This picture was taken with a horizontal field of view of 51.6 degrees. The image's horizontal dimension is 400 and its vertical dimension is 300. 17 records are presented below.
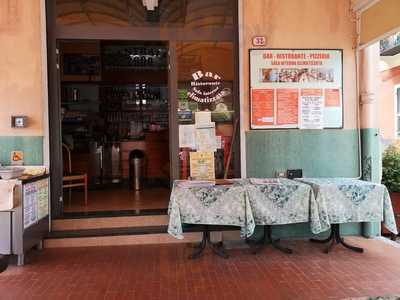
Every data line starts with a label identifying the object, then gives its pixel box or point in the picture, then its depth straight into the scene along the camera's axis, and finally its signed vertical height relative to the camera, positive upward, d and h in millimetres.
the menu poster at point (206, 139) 5535 +83
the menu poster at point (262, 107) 5324 +484
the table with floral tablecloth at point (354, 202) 4570 -655
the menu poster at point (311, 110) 5410 +445
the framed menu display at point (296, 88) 5332 +730
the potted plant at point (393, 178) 5977 -513
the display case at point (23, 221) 4191 -774
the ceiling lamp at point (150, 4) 5398 +1872
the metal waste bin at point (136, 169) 8234 -462
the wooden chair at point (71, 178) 6235 -471
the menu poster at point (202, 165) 5423 -262
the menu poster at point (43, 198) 4756 -602
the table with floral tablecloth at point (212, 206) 4438 -652
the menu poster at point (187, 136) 5496 +125
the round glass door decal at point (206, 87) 5543 +784
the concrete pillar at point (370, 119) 5422 +317
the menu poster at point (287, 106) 5371 +497
